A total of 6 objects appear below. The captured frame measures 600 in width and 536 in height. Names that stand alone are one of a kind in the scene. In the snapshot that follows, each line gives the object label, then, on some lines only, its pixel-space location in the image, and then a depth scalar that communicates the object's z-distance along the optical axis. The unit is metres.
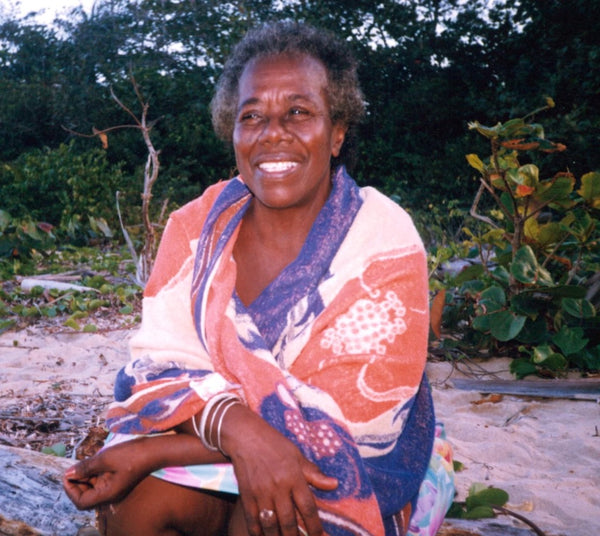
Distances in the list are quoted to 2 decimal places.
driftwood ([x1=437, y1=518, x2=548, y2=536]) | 1.79
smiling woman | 1.41
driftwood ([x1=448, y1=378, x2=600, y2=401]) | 2.96
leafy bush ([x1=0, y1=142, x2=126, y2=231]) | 7.74
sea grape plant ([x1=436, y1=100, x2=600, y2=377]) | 2.92
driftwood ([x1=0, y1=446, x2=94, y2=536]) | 1.73
